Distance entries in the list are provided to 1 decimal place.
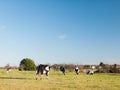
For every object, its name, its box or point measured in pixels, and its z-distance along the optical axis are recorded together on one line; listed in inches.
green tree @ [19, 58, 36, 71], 2417.6
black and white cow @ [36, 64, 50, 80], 904.9
